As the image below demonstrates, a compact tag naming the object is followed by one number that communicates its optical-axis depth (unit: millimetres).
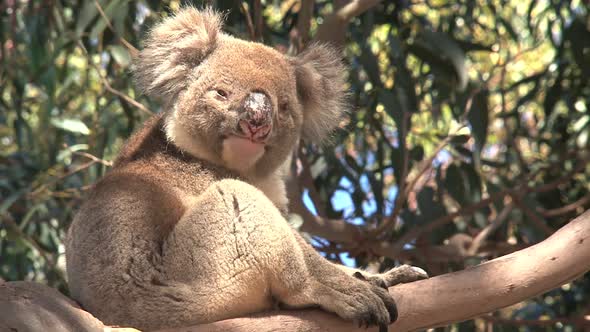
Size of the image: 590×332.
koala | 4887
